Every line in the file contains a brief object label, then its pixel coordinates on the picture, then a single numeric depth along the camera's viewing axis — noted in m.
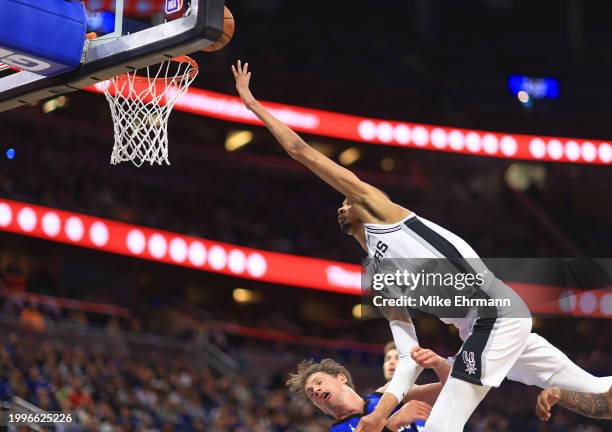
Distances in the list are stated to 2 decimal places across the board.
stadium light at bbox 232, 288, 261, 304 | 27.59
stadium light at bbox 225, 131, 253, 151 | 28.39
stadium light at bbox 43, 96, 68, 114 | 24.55
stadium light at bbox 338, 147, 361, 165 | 29.62
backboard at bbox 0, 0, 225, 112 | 5.81
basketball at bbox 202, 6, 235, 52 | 6.04
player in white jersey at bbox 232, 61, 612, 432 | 5.52
